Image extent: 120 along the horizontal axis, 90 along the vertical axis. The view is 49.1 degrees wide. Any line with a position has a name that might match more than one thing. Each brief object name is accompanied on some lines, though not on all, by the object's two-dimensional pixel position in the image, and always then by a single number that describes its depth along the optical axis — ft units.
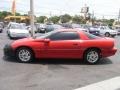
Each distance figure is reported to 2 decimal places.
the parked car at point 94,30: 56.96
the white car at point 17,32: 36.32
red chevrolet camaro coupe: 16.50
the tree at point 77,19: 163.53
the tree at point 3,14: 171.44
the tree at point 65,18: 175.21
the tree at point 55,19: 179.68
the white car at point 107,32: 57.32
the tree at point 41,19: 187.67
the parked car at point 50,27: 54.84
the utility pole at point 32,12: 37.72
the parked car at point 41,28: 65.56
